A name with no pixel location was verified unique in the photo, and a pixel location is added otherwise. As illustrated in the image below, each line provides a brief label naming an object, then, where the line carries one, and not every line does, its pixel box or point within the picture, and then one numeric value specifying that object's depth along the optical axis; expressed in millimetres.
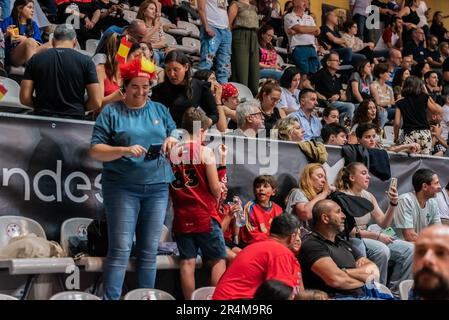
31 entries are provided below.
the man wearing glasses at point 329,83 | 20149
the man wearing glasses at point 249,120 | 13766
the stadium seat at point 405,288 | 11549
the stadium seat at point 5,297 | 8269
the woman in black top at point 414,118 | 17450
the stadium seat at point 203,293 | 9903
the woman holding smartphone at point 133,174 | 9930
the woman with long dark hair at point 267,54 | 20368
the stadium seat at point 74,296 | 8698
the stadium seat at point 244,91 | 17697
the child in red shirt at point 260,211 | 11875
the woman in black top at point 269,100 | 15040
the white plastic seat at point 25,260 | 9766
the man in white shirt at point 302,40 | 21861
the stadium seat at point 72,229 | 10889
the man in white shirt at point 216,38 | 17820
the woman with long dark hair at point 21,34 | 14930
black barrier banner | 10800
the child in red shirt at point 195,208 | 10814
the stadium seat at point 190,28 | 21354
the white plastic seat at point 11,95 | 12990
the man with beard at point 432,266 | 5636
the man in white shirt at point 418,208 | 14314
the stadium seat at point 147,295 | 9348
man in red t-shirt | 9547
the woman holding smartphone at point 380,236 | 13067
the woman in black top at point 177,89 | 12259
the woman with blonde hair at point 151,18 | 16517
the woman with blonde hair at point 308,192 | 12624
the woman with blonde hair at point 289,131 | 14094
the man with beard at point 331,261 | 10855
